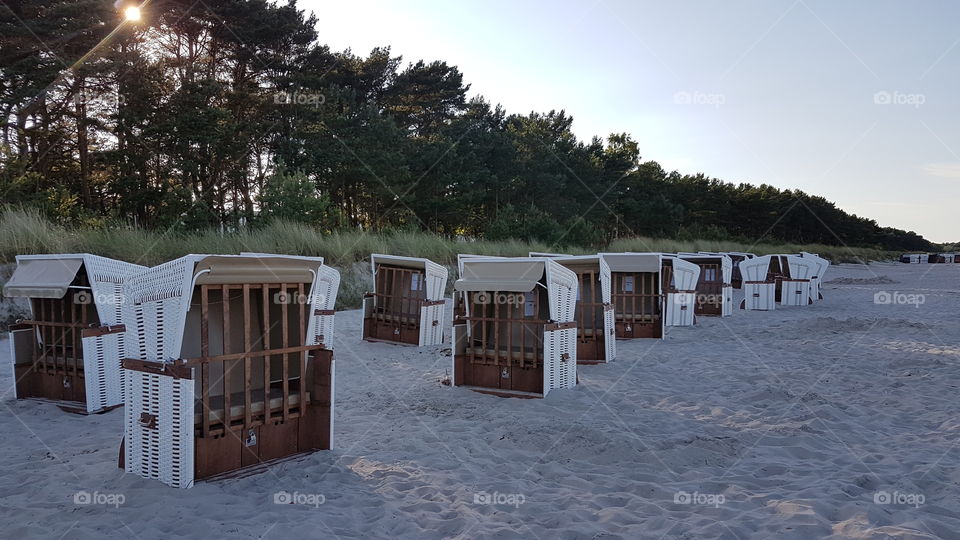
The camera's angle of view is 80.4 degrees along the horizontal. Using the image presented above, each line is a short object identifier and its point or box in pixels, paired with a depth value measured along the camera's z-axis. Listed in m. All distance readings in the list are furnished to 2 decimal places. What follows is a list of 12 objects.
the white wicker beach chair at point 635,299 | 13.42
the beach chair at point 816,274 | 22.20
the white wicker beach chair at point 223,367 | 4.45
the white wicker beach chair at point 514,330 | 7.65
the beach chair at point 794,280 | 21.61
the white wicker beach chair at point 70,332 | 6.55
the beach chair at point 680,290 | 15.82
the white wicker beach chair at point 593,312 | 10.46
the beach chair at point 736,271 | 27.62
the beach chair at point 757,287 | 20.17
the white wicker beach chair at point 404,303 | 12.02
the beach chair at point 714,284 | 18.45
